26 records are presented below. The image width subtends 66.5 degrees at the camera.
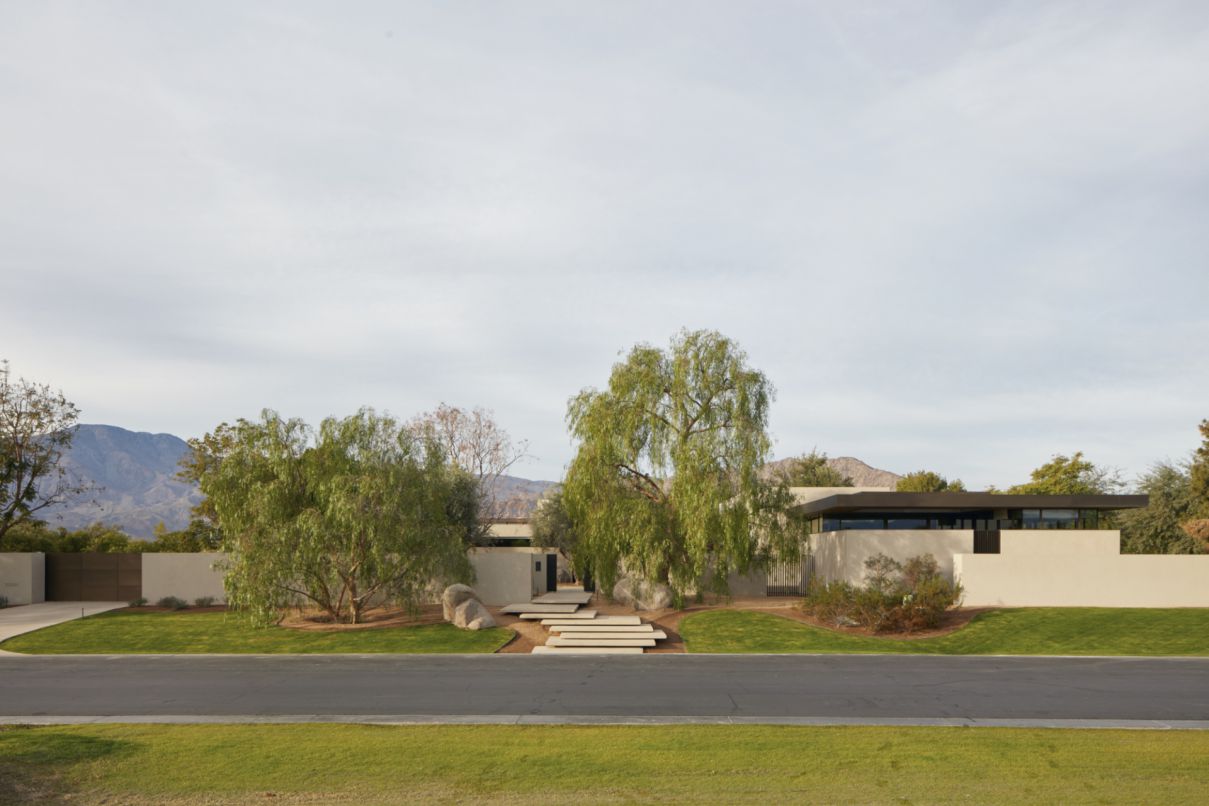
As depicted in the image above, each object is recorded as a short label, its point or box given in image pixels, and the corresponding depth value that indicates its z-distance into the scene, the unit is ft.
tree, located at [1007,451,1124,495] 213.46
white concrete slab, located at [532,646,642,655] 77.71
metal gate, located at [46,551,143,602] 113.19
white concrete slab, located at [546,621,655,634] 84.02
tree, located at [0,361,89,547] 119.85
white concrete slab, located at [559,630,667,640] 82.33
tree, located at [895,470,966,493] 247.29
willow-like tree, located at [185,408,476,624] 87.97
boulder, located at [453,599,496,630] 87.56
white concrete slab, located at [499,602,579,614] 94.32
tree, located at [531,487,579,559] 154.20
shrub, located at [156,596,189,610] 105.40
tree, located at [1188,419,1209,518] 131.54
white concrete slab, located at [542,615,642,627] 87.76
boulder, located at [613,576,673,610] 97.14
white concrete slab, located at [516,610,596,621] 89.81
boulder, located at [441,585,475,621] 90.63
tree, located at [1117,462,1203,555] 138.31
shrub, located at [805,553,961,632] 85.92
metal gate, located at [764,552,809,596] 114.78
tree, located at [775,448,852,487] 235.61
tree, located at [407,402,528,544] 183.73
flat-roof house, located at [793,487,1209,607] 95.14
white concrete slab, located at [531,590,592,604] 100.68
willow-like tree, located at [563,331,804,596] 95.50
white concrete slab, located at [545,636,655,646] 80.59
